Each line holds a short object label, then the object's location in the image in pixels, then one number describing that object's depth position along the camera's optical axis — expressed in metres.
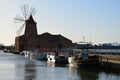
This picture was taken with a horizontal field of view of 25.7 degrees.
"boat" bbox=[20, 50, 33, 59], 80.08
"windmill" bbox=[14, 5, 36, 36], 102.39
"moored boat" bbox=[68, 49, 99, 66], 41.68
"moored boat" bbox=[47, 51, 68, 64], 54.67
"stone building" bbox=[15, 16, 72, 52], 101.66
